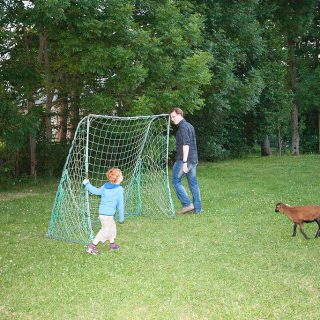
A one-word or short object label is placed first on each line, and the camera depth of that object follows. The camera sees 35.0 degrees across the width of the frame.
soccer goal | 8.31
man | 9.83
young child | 7.41
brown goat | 7.49
